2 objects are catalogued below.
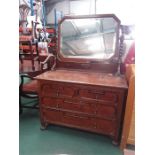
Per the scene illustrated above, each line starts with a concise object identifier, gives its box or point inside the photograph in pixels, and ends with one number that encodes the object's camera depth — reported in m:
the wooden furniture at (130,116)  1.52
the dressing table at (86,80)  1.69
